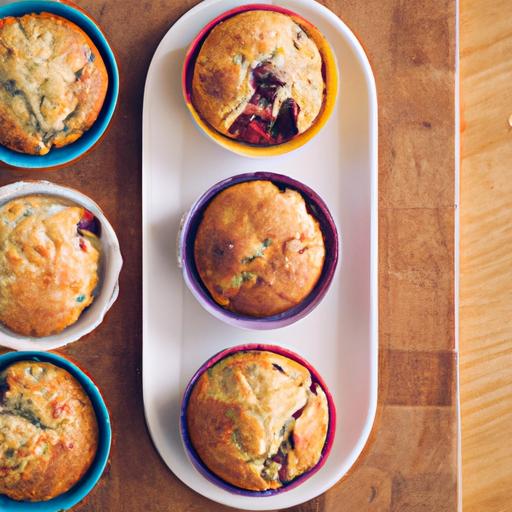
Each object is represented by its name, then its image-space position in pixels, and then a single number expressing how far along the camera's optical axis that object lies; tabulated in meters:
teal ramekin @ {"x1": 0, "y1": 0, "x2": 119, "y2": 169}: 0.60
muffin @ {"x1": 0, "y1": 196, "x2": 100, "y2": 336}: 0.58
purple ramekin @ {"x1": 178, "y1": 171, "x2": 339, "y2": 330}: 0.60
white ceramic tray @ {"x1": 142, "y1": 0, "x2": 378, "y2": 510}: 0.62
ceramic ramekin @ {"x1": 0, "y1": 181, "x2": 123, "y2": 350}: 0.59
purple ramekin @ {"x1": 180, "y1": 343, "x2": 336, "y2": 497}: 0.60
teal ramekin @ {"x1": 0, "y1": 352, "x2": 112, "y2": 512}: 0.60
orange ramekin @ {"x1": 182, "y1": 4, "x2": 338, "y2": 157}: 0.60
